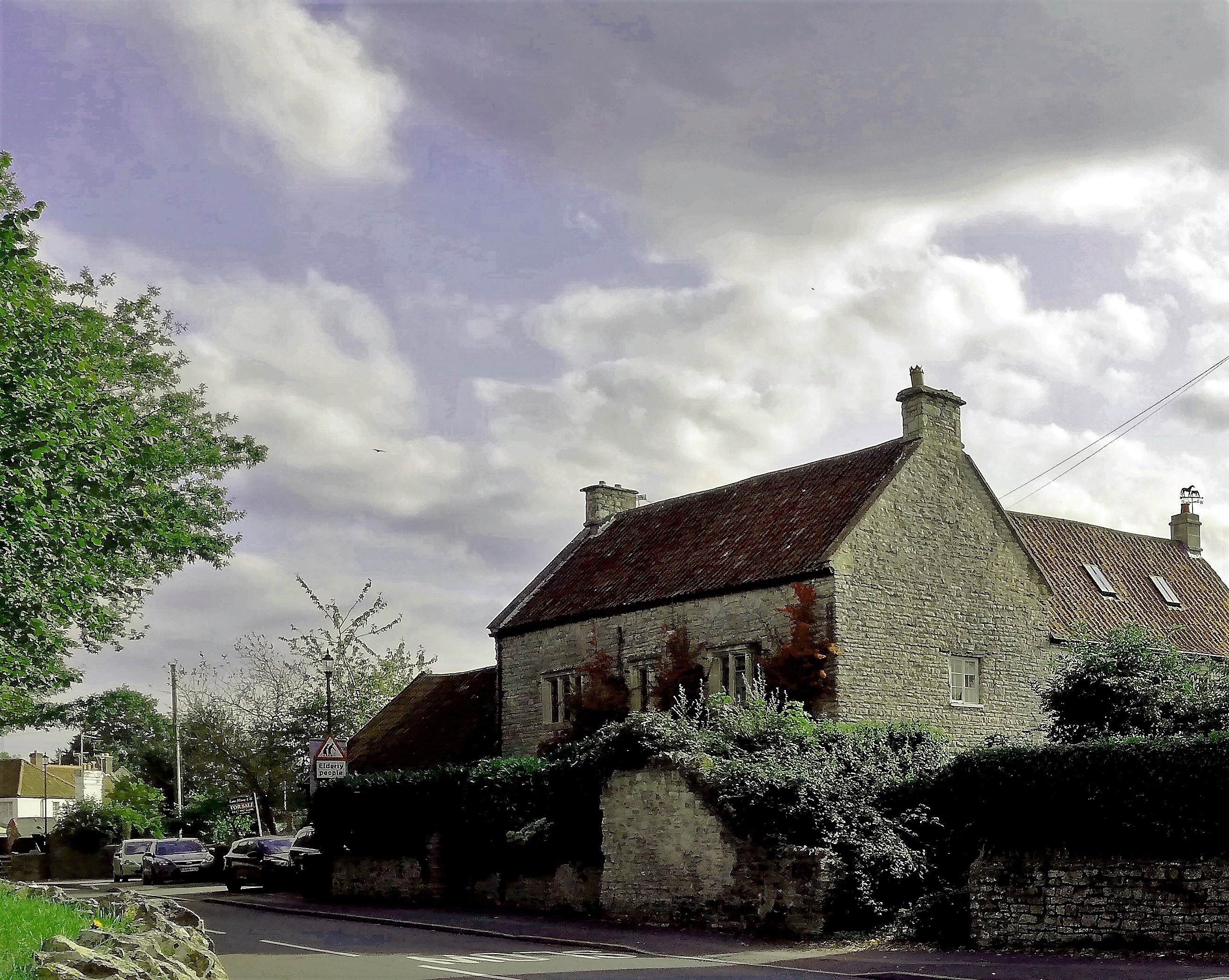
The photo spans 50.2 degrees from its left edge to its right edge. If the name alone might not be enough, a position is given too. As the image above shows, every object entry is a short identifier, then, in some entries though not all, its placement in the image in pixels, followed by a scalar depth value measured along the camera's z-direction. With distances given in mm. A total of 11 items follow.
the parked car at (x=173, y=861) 44812
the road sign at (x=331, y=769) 29703
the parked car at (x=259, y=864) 35188
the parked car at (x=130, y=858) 50719
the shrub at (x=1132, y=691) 23906
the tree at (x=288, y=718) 52375
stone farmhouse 28938
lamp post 33656
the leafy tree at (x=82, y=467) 20469
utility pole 60969
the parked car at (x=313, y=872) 32125
